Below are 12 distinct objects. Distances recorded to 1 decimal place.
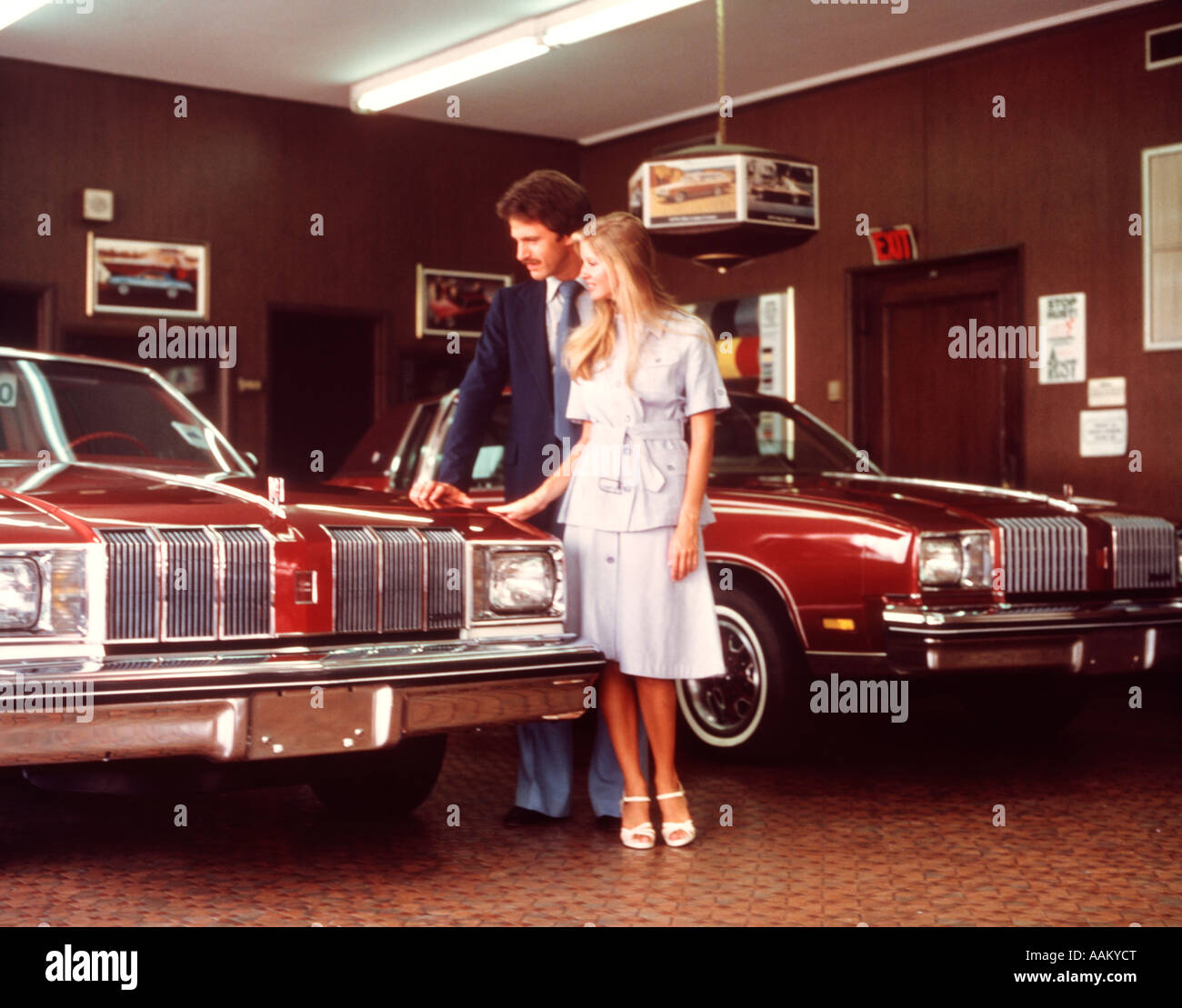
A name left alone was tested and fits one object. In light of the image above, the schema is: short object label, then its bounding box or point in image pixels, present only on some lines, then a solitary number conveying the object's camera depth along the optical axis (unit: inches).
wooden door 384.5
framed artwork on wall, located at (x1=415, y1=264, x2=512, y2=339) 473.4
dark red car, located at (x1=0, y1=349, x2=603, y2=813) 123.9
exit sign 400.2
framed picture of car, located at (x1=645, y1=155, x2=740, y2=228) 261.9
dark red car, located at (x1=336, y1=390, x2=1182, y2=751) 191.0
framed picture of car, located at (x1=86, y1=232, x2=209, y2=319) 413.7
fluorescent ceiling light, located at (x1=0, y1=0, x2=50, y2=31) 331.3
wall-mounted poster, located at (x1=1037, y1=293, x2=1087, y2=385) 360.5
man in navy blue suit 169.0
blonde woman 159.6
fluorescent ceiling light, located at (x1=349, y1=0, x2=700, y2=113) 339.6
